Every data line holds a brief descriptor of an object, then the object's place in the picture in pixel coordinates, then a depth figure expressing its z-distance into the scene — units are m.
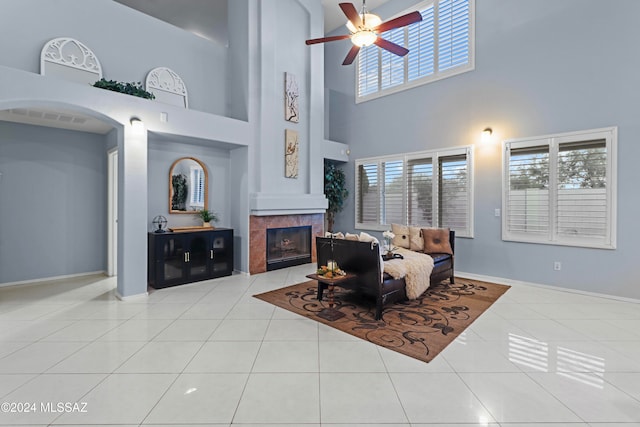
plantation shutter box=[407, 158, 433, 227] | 6.00
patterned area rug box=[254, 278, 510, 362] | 2.93
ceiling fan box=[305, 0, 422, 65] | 3.48
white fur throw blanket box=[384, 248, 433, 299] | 3.77
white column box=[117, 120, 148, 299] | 4.11
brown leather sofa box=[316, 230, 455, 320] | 3.50
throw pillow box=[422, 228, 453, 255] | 4.94
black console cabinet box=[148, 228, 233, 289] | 4.61
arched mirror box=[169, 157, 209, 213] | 5.21
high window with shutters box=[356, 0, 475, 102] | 5.54
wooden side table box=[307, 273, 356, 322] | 3.51
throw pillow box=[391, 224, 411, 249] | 5.26
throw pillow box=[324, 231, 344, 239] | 4.07
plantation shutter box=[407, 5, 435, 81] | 5.96
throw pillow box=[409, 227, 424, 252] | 5.14
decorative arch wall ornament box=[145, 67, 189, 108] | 5.03
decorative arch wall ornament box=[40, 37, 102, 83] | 4.10
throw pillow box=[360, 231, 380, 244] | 3.76
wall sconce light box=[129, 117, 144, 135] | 4.10
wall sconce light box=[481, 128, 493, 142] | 5.21
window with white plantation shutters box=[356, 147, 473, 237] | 5.59
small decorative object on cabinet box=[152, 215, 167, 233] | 4.94
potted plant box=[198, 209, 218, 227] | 5.40
